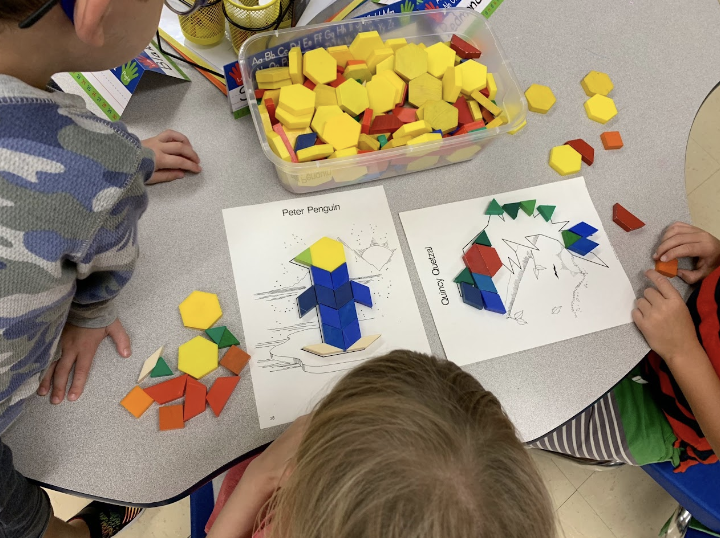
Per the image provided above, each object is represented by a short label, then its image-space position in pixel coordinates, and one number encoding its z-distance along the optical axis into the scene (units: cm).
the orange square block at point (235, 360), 66
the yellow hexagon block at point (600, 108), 90
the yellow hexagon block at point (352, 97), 79
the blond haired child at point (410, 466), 41
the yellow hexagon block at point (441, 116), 81
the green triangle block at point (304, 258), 73
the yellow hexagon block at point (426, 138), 77
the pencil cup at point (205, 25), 80
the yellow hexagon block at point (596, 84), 92
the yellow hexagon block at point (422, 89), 82
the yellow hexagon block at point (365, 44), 82
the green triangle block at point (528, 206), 81
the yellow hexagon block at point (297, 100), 76
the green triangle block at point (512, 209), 81
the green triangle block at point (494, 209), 81
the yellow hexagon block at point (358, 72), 82
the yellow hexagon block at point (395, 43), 84
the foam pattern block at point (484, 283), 75
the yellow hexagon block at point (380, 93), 81
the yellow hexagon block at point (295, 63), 78
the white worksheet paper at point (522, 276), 73
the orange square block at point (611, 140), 88
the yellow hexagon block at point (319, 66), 79
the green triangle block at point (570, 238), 80
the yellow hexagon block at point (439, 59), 84
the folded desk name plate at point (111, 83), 74
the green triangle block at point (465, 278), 75
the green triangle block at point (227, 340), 67
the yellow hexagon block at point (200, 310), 68
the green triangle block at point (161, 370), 65
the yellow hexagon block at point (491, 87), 85
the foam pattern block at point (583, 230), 81
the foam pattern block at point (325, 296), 71
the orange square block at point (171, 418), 62
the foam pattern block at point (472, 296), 73
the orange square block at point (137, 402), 62
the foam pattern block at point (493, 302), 74
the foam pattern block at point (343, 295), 71
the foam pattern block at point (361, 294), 72
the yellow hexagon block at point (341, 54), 82
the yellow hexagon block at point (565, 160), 85
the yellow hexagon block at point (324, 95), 79
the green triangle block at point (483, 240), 78
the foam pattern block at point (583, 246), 80
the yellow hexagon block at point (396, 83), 82
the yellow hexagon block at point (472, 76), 84
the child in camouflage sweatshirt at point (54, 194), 43
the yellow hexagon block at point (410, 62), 82
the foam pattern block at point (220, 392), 63
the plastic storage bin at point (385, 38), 75
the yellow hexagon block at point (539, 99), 89
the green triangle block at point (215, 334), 67
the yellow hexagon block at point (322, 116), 77
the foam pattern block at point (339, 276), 72
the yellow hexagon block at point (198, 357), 65
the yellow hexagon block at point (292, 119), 76
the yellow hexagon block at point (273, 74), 78
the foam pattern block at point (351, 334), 69
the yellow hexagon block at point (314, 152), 74
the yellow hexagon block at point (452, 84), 82
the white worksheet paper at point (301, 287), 66
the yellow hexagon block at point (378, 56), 82
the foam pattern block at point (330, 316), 70
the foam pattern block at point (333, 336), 69
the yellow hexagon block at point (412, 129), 78
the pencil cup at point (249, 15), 78
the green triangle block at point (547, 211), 82
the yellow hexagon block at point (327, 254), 73
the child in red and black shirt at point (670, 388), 75
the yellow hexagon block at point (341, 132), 76
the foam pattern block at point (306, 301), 70
